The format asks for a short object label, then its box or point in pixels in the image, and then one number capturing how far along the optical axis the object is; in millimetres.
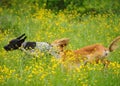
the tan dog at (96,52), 15891
